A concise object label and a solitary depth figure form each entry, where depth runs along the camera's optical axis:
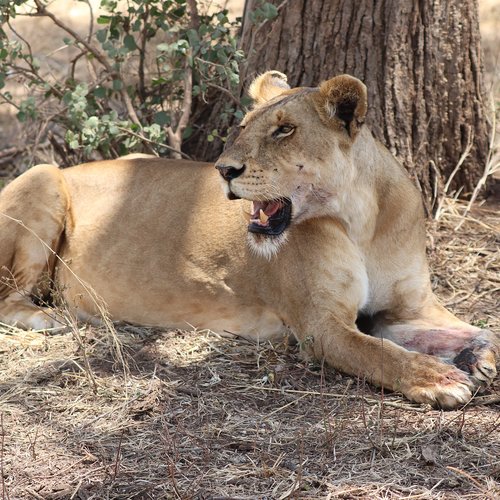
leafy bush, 11.41
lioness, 8.51
